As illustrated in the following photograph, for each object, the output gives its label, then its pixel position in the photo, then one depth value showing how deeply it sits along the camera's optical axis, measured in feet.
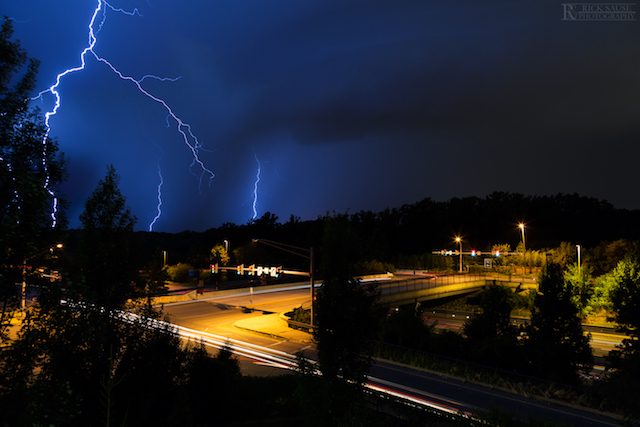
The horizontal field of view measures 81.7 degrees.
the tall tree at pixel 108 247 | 28.14
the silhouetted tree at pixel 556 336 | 51.98
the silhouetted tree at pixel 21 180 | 19.51
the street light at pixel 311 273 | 76.93
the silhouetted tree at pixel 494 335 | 57.93
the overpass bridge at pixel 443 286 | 120.26
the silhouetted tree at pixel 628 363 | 28.75
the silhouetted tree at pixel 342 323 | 27.66
